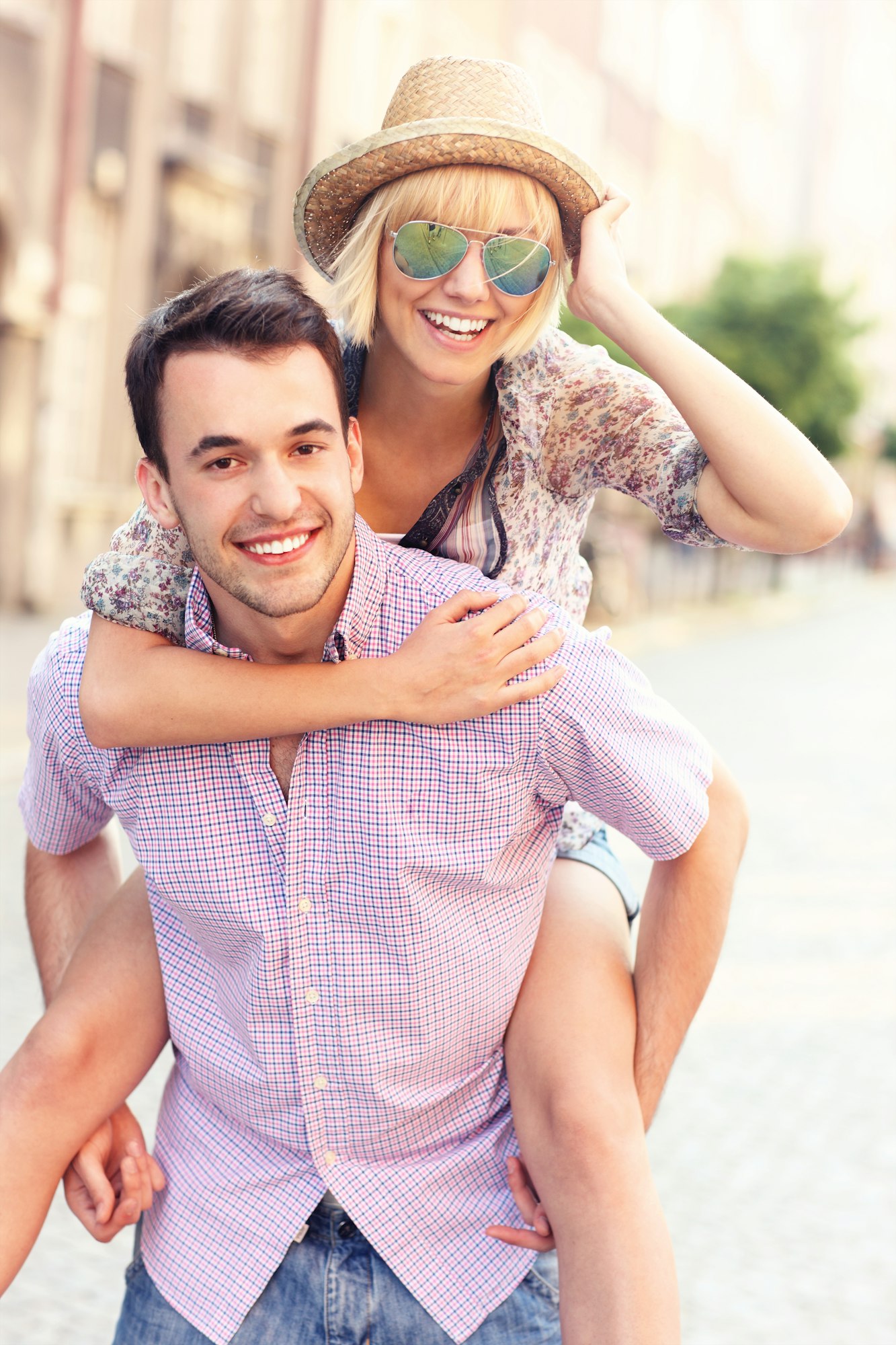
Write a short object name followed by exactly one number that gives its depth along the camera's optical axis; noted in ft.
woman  7.17
